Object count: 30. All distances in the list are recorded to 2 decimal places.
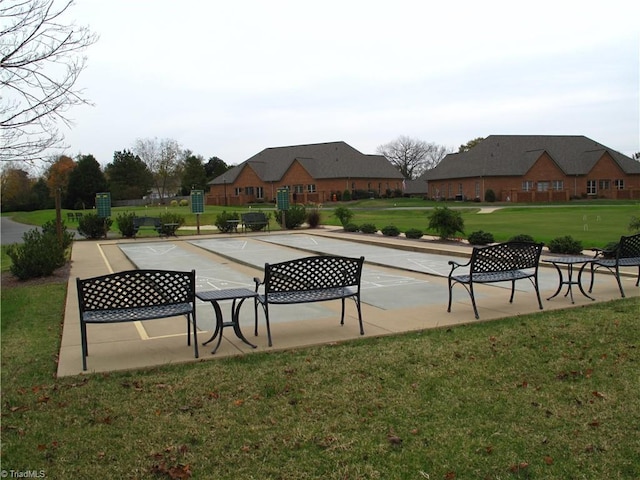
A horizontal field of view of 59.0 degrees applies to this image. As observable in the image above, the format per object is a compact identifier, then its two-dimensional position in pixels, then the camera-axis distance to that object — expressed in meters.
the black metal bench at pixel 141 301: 6.33
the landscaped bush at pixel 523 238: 15.88
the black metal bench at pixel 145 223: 27.44
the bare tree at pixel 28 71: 7.61
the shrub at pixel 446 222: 19.81
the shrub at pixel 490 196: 65.31
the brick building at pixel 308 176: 76.56
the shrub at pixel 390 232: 23.17
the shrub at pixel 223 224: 29.86
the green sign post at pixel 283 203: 31.09
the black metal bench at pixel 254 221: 30.11
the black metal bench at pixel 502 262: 8.38
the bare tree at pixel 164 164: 93.31
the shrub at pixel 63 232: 17.11
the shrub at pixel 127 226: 27.47
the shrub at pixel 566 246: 14.62
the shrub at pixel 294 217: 31.31
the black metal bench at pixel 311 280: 7.21
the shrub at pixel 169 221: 28.19
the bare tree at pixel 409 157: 111.25
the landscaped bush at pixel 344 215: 28.24
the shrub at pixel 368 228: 24.76
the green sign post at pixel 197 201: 31.80
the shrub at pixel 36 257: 13.59
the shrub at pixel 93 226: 27.28
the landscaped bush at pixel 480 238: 18.09
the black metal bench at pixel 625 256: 9.34
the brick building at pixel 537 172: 67.44
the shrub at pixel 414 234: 21.48
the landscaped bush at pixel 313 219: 31.08
